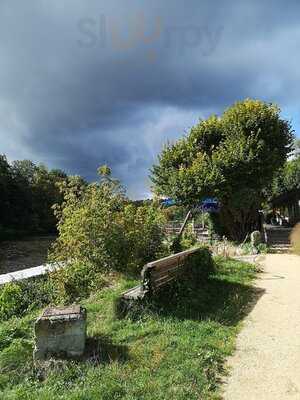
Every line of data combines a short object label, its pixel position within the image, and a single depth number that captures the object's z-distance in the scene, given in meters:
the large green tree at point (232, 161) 21.44
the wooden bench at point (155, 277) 7.34
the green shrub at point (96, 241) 10.23
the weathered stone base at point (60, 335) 5.02
